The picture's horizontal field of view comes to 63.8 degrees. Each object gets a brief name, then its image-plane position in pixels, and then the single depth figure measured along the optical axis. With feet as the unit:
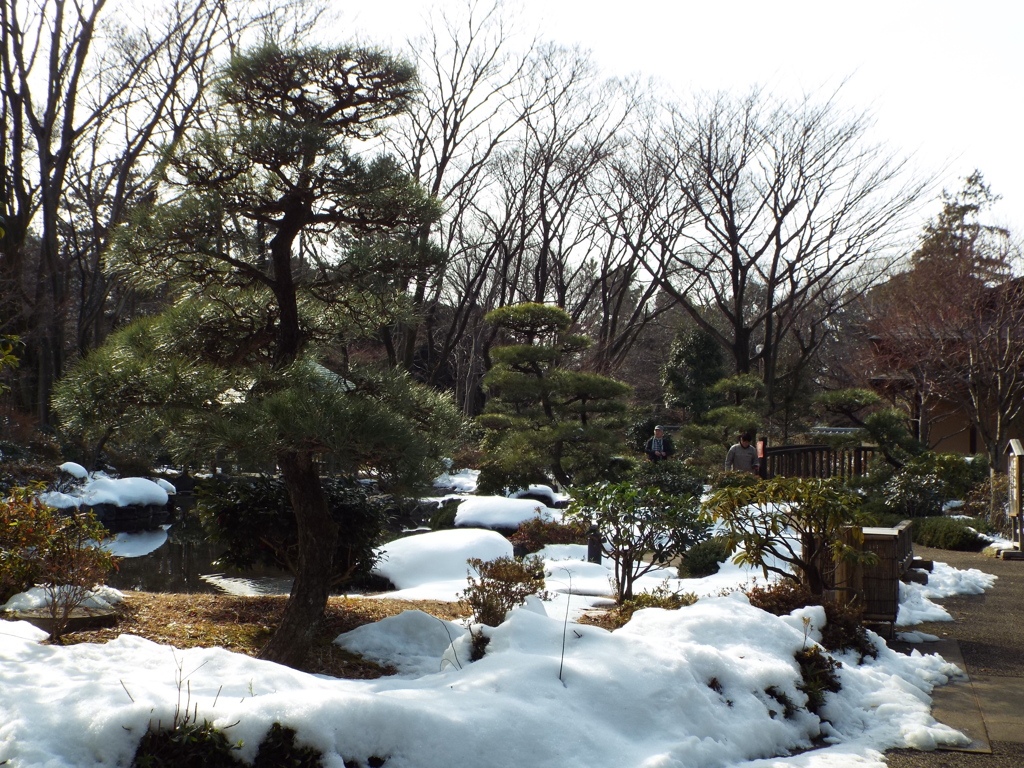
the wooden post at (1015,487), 36.91
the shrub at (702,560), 31.86
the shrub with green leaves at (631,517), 22.86
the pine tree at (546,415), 53.78
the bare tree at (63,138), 58.49
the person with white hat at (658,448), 54.65
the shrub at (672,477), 45.24
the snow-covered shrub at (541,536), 39.86
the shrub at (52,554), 16.16
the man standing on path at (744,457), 47.15
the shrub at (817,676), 14.97
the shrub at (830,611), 17.92
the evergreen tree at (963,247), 67.31
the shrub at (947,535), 38.45
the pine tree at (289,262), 16.07
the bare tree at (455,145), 69.00
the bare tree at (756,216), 73.26
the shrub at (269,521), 20.16
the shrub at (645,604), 19.88
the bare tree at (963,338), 54.95
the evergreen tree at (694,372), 88.99
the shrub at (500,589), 17.46
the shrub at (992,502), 42.28
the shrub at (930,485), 47.06
